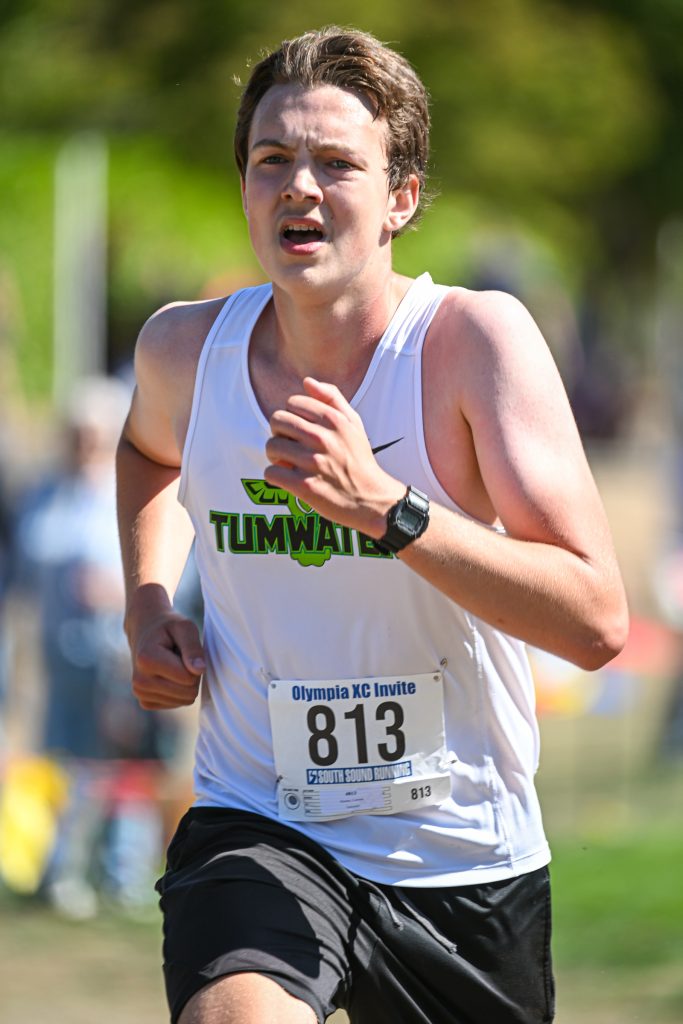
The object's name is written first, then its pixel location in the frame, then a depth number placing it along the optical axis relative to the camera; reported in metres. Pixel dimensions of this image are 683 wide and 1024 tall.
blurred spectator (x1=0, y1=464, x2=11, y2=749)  17.02
